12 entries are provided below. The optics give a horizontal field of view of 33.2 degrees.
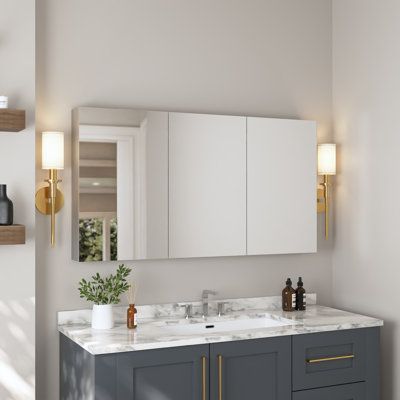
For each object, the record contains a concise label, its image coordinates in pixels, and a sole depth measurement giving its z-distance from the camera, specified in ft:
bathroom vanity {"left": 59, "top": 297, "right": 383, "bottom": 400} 9.70
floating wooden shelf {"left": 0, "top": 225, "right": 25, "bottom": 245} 9.84
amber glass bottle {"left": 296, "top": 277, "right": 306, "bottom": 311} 12.47
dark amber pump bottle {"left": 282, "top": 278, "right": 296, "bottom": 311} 12.44
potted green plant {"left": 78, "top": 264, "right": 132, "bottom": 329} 10.71
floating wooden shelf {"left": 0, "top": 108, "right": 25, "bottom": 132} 9.77
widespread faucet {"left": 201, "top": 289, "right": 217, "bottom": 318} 11.91
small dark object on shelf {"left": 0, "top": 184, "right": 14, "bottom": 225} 9.98
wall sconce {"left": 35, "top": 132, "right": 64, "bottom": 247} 10.73
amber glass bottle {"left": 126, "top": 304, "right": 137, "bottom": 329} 10.82
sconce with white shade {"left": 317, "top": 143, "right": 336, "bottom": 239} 12.97
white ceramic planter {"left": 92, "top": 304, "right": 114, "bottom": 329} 10.70
